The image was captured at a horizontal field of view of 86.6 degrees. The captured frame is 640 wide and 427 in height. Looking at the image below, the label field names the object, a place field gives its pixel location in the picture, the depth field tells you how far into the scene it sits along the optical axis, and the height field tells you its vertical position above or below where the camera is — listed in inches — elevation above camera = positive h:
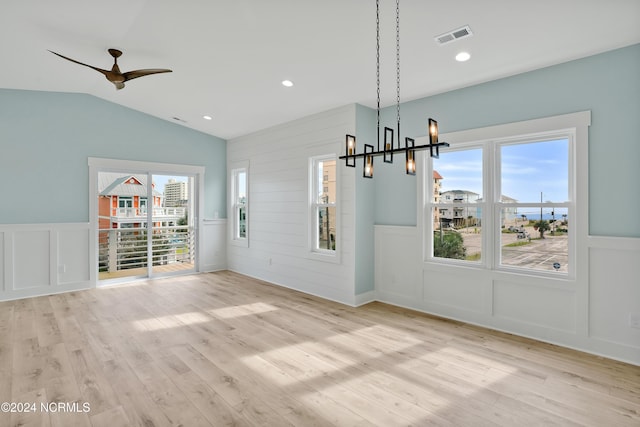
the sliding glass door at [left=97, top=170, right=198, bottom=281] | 247.1 -7.7
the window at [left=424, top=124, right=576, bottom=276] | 140.9 +4.5
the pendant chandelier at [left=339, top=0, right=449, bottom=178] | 102.7 +21.6
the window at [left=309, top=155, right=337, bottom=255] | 210.7 +6.2
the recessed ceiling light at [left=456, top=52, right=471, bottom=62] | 134.7 +63.4
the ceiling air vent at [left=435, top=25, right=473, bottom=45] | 119.5 +64.8
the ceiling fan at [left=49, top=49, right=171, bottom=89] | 147.0 +61.7
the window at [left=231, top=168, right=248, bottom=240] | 290.8 +9.5
